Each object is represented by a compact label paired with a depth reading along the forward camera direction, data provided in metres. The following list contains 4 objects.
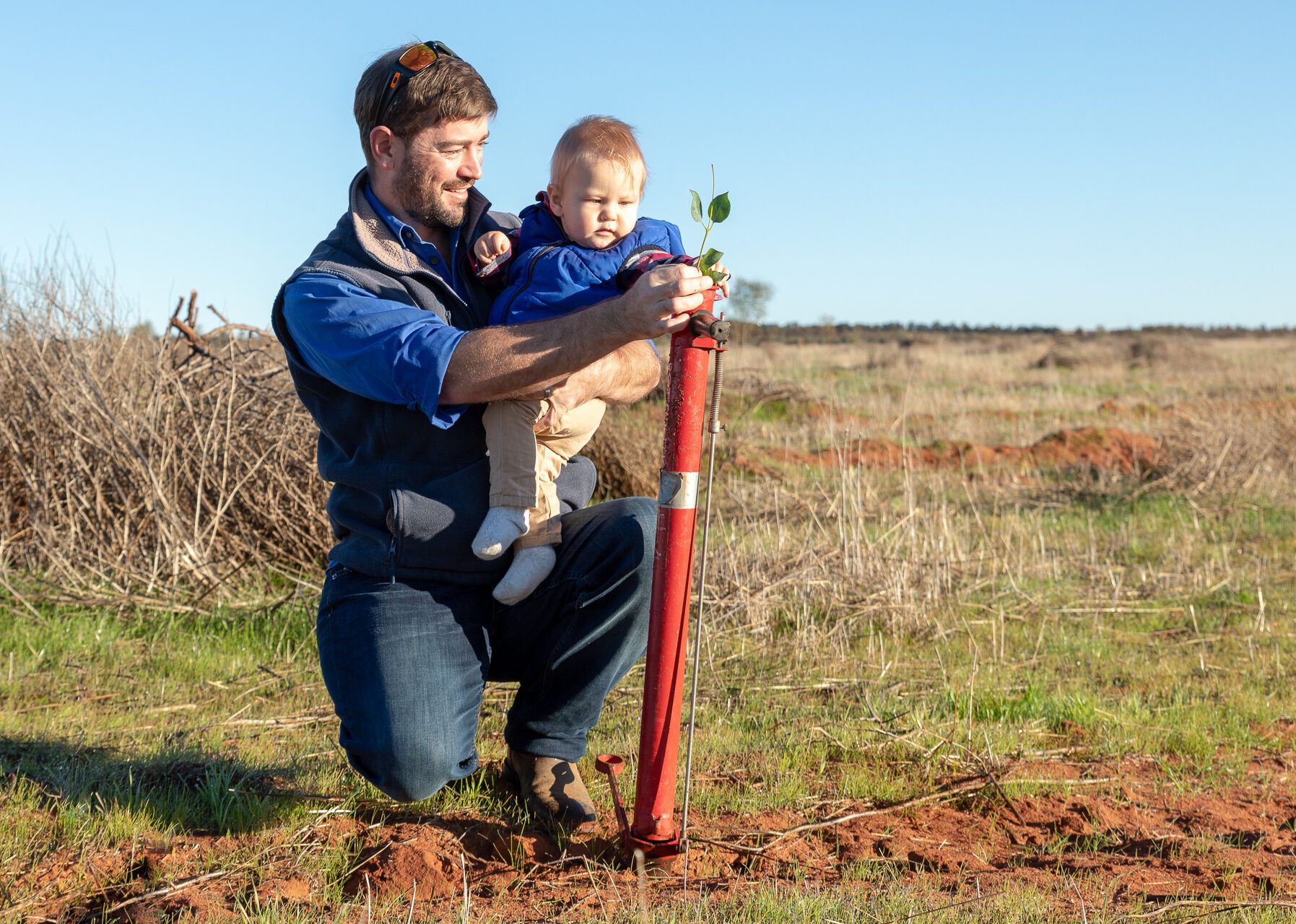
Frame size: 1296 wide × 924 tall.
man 2.86
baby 3.07
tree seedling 2.53
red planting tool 2.64
